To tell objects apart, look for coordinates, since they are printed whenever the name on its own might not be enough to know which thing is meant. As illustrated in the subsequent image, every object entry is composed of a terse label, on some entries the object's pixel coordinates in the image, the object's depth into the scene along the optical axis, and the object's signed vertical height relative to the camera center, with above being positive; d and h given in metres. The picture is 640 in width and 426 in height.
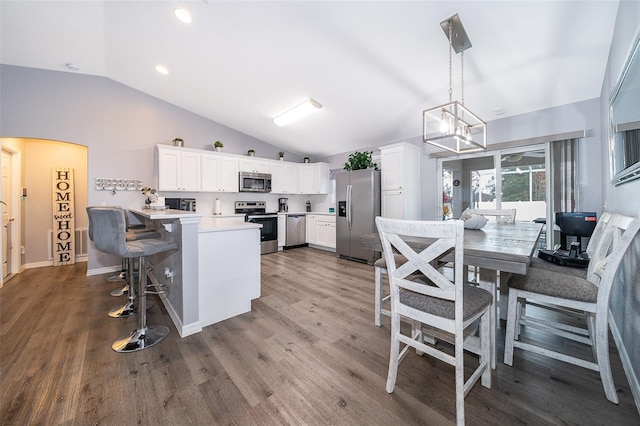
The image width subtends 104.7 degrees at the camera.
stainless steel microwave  5.15 +0.69
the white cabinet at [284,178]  5.70 +0.85
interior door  3.41 +0.02
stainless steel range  5.22 -0.14
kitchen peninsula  2.07 -0.52
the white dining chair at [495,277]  1.56 -0.45
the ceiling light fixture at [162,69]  3.49 +2.08
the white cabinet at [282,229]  5.64 -0.36
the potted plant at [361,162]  4.71 +0.99
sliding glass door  3.50 +0.47
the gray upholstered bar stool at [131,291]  2.43 -0.90
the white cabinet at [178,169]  4.21 +0.80
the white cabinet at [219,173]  4.69 +0.80
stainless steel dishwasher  5.74 -0.40
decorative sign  4.33 -0.04
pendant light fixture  2.03 +0.85
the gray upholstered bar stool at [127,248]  1.80 -0.26
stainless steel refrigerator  4.46 +0.07
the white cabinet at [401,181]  4.21 +0.56
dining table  1.21 -0.20
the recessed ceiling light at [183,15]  2.47 +2.03
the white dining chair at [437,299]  1.14 -0.47
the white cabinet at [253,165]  5.17 +1.04
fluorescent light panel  3.80 +1.67
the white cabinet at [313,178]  6.05 +0.87
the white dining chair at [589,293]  1.32 -0.49
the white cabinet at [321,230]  5.45 -0.40
